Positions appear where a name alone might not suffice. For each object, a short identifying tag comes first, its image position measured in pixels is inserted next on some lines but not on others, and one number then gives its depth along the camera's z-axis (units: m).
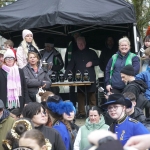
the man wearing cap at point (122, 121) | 7.23
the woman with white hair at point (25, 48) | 12.86
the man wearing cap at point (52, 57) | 14.97
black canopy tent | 13.75
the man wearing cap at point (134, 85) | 9.92
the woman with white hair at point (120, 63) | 12.22
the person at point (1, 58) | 11.53
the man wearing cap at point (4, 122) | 7.86
